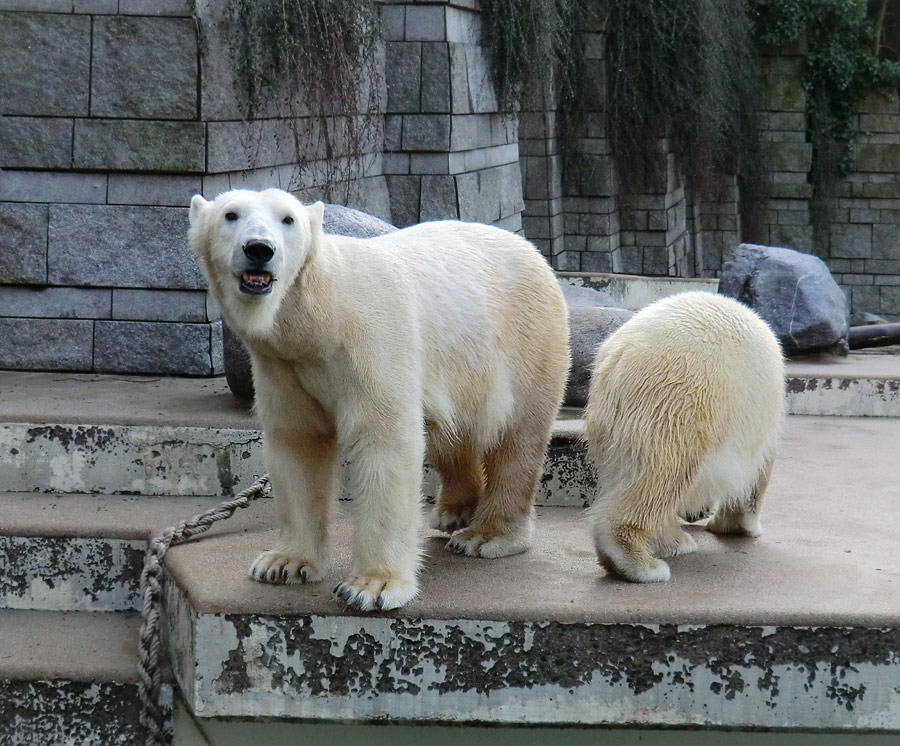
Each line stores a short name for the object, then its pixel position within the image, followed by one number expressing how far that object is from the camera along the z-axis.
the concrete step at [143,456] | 7.15
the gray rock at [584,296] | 11.52
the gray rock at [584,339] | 8.46
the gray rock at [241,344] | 7.79
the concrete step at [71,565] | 6.29
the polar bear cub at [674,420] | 5.37
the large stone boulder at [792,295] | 12.67
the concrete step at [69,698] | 5.58
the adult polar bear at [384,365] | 4.75
